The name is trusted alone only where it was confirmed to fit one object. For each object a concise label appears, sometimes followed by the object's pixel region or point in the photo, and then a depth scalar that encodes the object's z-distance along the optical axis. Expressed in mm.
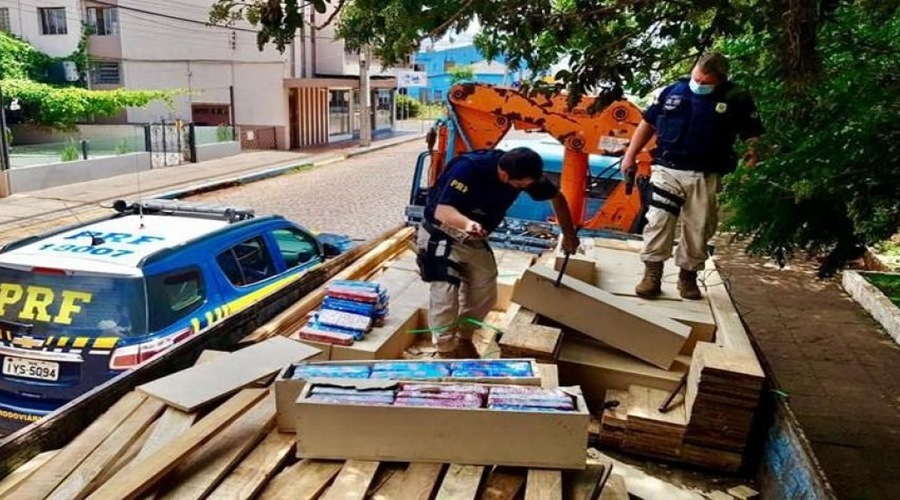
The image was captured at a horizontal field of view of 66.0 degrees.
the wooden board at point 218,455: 2682
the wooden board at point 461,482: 2645
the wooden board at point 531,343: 3713
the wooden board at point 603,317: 3969
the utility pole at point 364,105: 28328
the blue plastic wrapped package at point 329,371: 3244
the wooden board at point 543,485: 2619
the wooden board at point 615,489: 2820
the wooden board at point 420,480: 2703
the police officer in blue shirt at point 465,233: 4359
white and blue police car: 4602
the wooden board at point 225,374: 3312
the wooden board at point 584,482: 2730
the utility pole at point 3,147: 15666
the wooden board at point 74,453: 2744
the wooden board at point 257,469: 2682
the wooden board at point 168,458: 2521
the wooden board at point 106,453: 2678
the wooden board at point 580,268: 5062
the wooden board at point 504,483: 2719
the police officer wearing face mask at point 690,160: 4469
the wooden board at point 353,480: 2691
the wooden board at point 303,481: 2727
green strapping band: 4618
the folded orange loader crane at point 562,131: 7094
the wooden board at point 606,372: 3930
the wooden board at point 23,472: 2871
